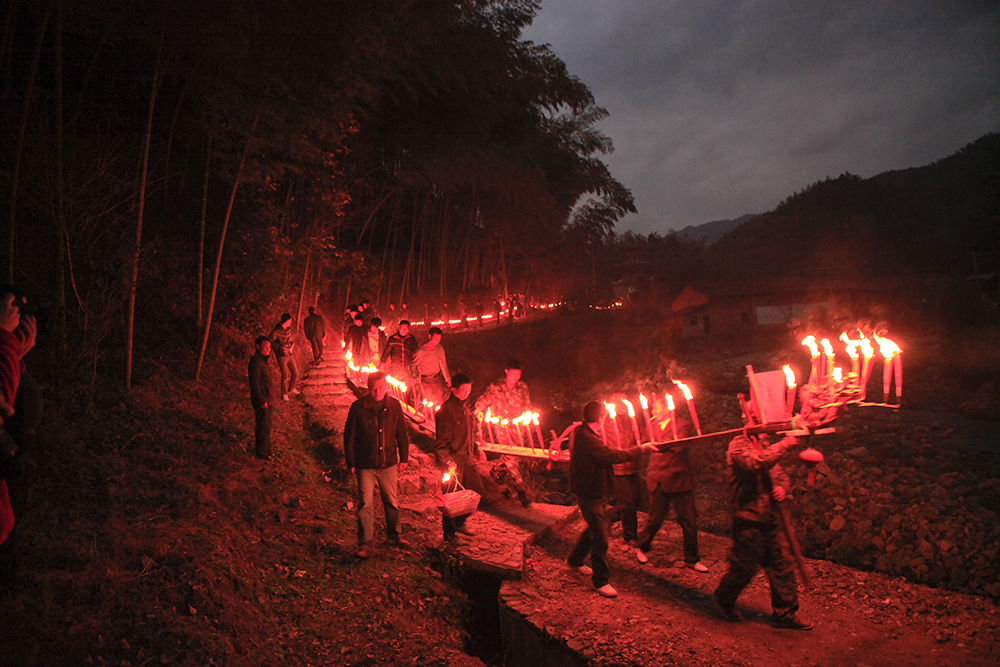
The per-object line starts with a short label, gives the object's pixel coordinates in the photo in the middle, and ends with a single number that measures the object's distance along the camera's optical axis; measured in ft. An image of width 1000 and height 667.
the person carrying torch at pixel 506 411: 25.29
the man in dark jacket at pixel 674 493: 17.85
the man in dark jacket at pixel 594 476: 16.26
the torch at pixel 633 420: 17.31
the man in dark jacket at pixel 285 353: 32.78
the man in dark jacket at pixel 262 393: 22.49
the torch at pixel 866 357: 12.91
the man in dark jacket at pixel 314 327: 41.73
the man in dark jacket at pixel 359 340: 41.39
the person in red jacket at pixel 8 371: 9.50
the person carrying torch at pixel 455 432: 20.48
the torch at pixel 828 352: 13.83
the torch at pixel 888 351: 12.00
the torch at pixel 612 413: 18.63
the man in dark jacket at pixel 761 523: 14.21
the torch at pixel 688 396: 15.65
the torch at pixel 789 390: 14.31
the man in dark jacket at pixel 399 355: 32.63
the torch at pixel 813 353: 14.20
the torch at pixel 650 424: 16.86
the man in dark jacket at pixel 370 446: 17.52
